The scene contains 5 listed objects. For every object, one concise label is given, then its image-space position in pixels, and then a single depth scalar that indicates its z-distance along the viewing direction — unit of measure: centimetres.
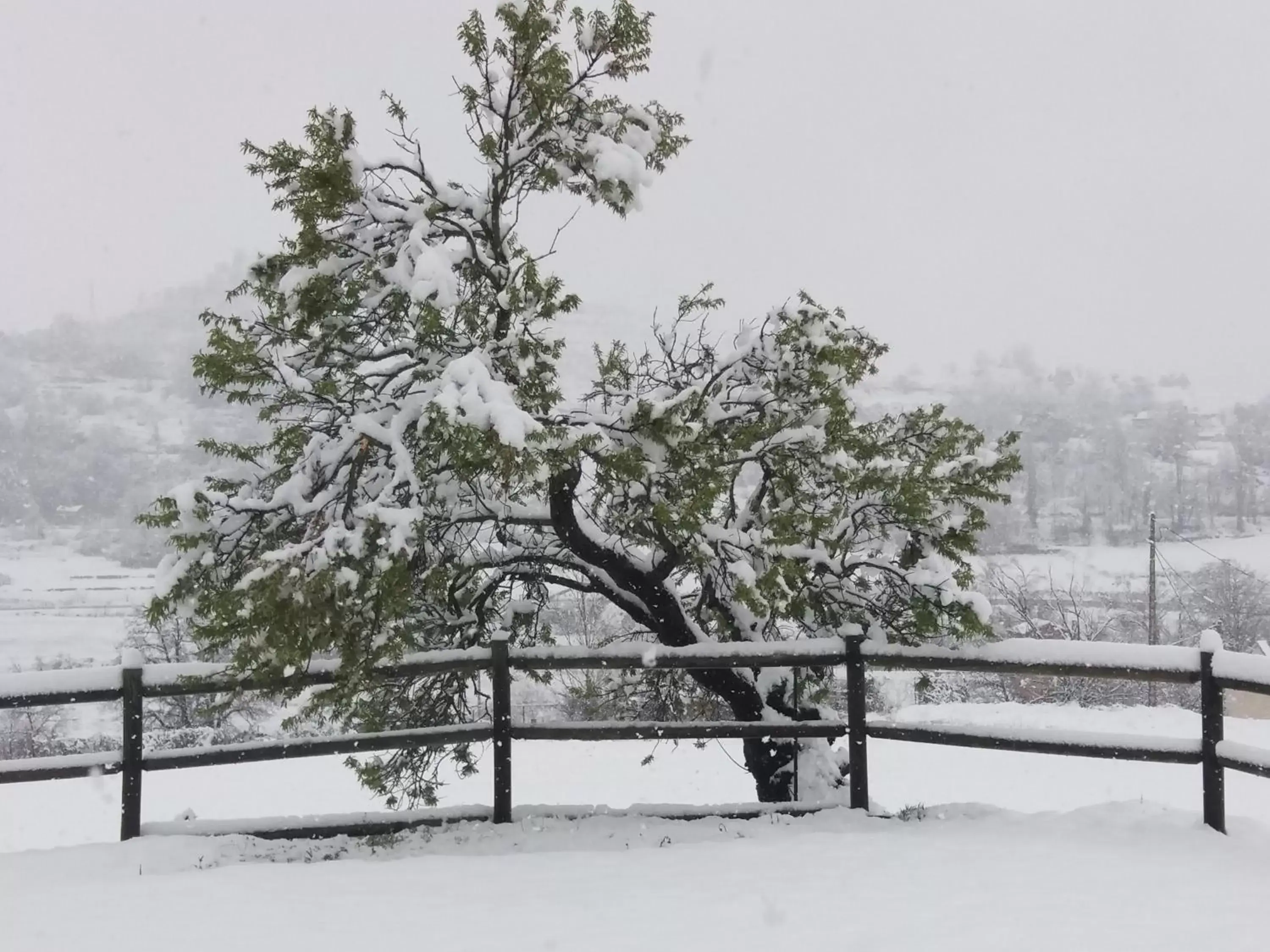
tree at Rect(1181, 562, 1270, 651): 4875
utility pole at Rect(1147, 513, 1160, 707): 3281
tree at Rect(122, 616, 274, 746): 2641
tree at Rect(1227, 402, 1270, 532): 10281
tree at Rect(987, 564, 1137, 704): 3312
